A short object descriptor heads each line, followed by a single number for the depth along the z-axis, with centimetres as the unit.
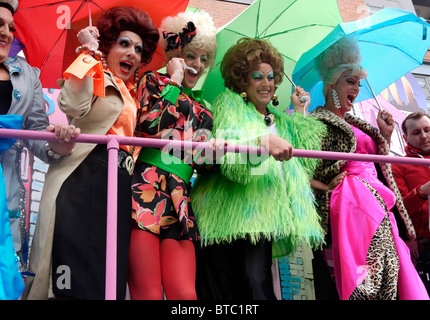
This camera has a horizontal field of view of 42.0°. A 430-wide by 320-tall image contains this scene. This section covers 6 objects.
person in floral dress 279
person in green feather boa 307
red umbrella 356
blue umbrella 383
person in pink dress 323
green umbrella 399
